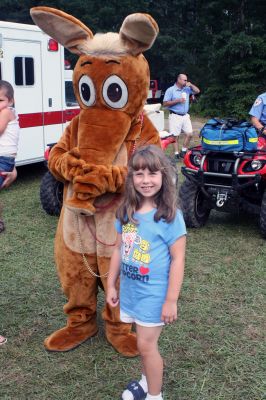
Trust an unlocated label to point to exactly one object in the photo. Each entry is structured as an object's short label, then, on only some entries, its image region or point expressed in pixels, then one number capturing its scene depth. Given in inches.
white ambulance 288.5
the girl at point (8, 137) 142.6
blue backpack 205.3
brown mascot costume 109.3
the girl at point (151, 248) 90.8
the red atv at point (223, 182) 204.8
